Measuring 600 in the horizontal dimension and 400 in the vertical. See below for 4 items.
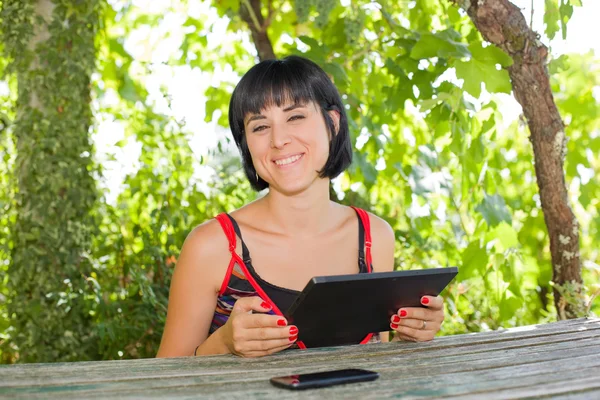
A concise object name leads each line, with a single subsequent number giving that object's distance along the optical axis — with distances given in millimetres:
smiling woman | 1940
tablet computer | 1414
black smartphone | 1119
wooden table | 1080
